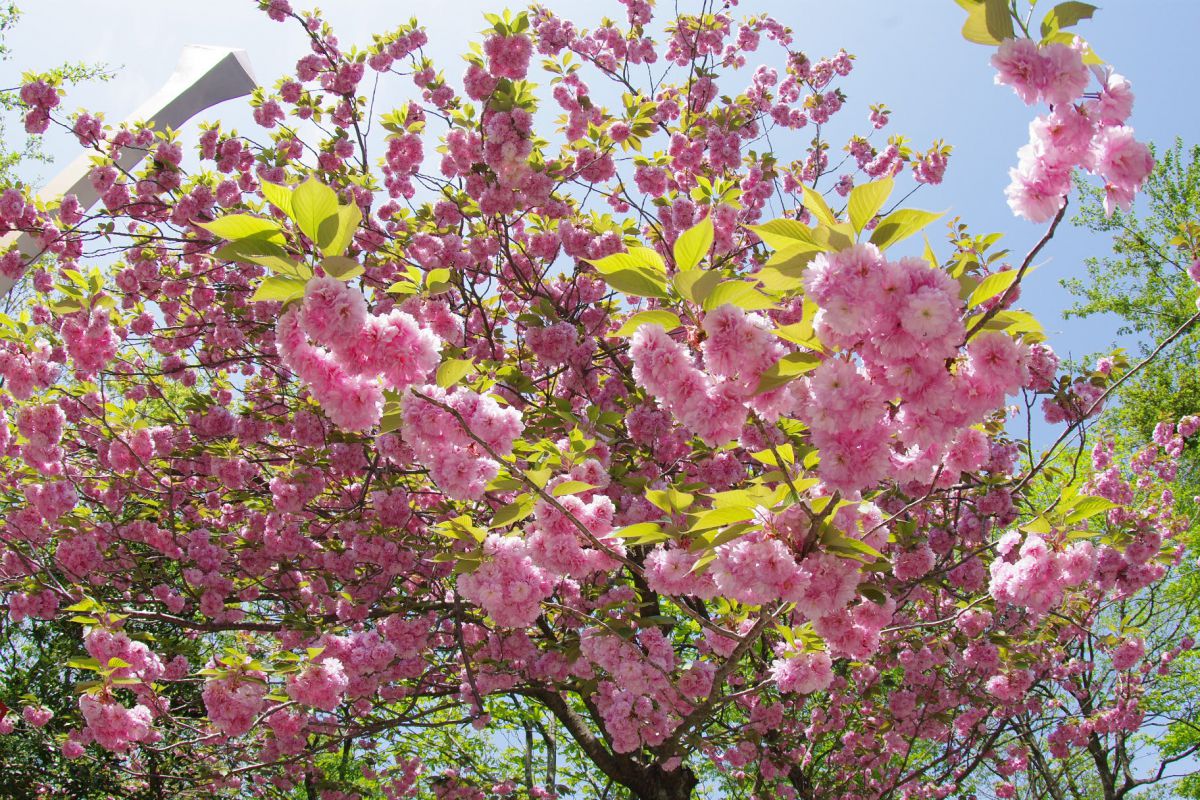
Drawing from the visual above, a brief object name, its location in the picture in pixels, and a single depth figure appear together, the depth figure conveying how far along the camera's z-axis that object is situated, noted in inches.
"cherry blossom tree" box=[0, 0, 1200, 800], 68.9
